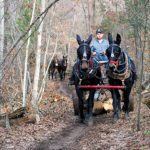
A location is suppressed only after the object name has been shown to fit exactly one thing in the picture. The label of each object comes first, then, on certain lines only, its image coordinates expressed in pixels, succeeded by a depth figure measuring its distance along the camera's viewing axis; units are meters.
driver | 13.16
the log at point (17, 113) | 12.32
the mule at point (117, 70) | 11.85
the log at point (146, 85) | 22.40
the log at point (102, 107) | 13.87
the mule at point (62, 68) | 37.93
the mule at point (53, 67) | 37.92
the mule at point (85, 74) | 11.52
